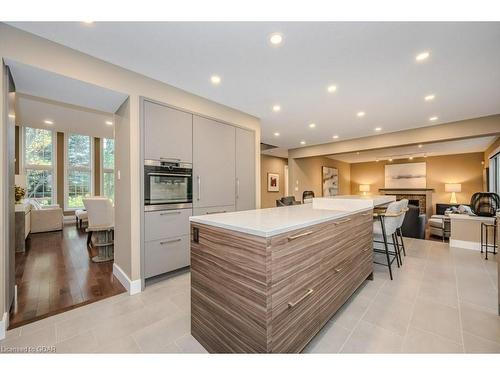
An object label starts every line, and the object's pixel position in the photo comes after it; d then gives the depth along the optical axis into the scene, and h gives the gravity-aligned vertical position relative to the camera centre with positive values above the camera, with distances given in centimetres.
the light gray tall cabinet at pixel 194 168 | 248 +29
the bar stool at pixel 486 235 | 350 -87
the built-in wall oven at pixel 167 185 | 246 +3
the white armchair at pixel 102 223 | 339 -60
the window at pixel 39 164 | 647 +76
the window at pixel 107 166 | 780 +79
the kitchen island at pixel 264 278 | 113 -58
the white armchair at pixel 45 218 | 515 -79
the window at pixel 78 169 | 718 +64
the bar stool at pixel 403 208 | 286 -31
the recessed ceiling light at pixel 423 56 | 200 +127
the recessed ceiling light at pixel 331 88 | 273 +132
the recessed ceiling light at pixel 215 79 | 249 +131
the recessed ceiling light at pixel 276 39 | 177 +129
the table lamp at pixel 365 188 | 961 -8
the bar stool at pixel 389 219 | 260 -42
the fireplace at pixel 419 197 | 781 -41
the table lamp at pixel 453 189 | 711 -10
